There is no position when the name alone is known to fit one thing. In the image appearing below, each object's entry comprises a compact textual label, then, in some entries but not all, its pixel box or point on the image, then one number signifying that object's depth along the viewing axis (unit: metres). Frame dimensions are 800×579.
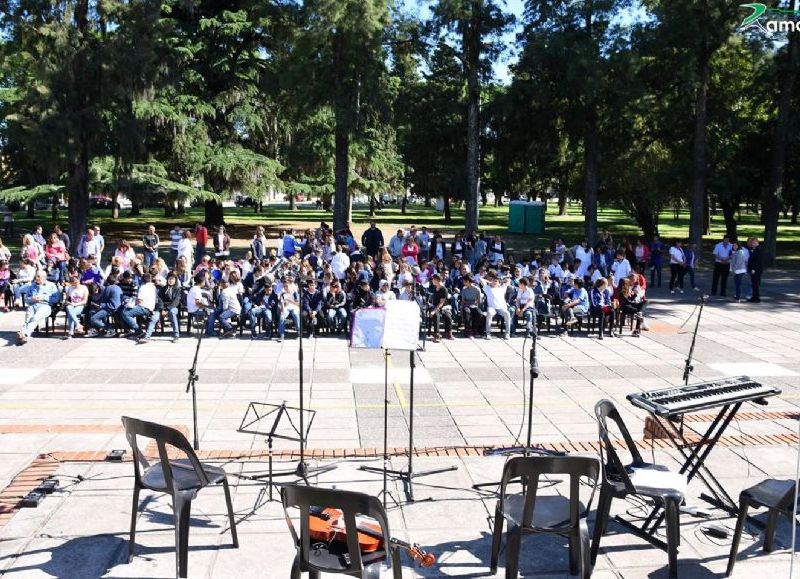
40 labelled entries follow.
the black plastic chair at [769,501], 5.89
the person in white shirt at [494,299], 15.77
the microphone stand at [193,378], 8.32
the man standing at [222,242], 23.12
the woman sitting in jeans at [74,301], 15.16
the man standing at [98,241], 21.03
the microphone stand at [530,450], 7.44
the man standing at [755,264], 20.28
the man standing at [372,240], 25.27
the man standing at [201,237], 25.33
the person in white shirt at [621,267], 18.67
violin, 5.29
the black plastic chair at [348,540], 4.69
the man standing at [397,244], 22.80
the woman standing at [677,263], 22.28
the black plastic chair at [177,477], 5.70
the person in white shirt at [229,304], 15.52
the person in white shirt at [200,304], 15.57
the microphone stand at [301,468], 7.51
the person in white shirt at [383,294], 14.97
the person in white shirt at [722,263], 21.22
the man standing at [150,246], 20.58
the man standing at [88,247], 20.62
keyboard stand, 6.34
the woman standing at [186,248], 21.52
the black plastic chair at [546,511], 5.28
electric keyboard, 6.38
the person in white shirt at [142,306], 15.24
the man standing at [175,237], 22.25
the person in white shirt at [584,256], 20.32
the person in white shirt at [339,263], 19.59
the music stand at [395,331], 7.12
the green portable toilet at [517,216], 42.94
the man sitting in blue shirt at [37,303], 14.88
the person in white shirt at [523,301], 16.17
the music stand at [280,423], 9.42
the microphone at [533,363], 7.41
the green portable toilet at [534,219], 42.59
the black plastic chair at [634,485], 5.82
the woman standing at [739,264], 20.69
